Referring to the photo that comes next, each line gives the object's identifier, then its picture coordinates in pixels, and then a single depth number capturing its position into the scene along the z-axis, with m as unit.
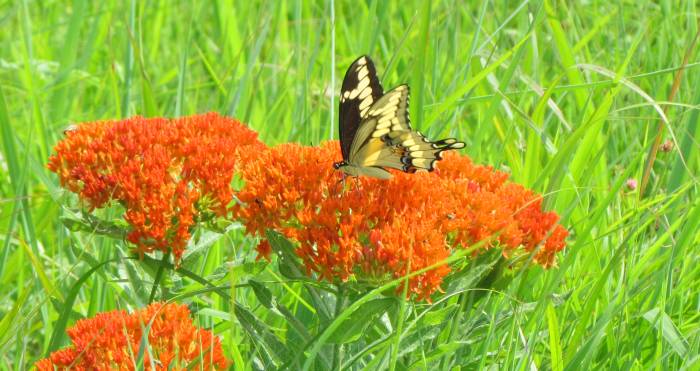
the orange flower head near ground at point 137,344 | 5.21
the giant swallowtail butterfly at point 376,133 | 6.49
